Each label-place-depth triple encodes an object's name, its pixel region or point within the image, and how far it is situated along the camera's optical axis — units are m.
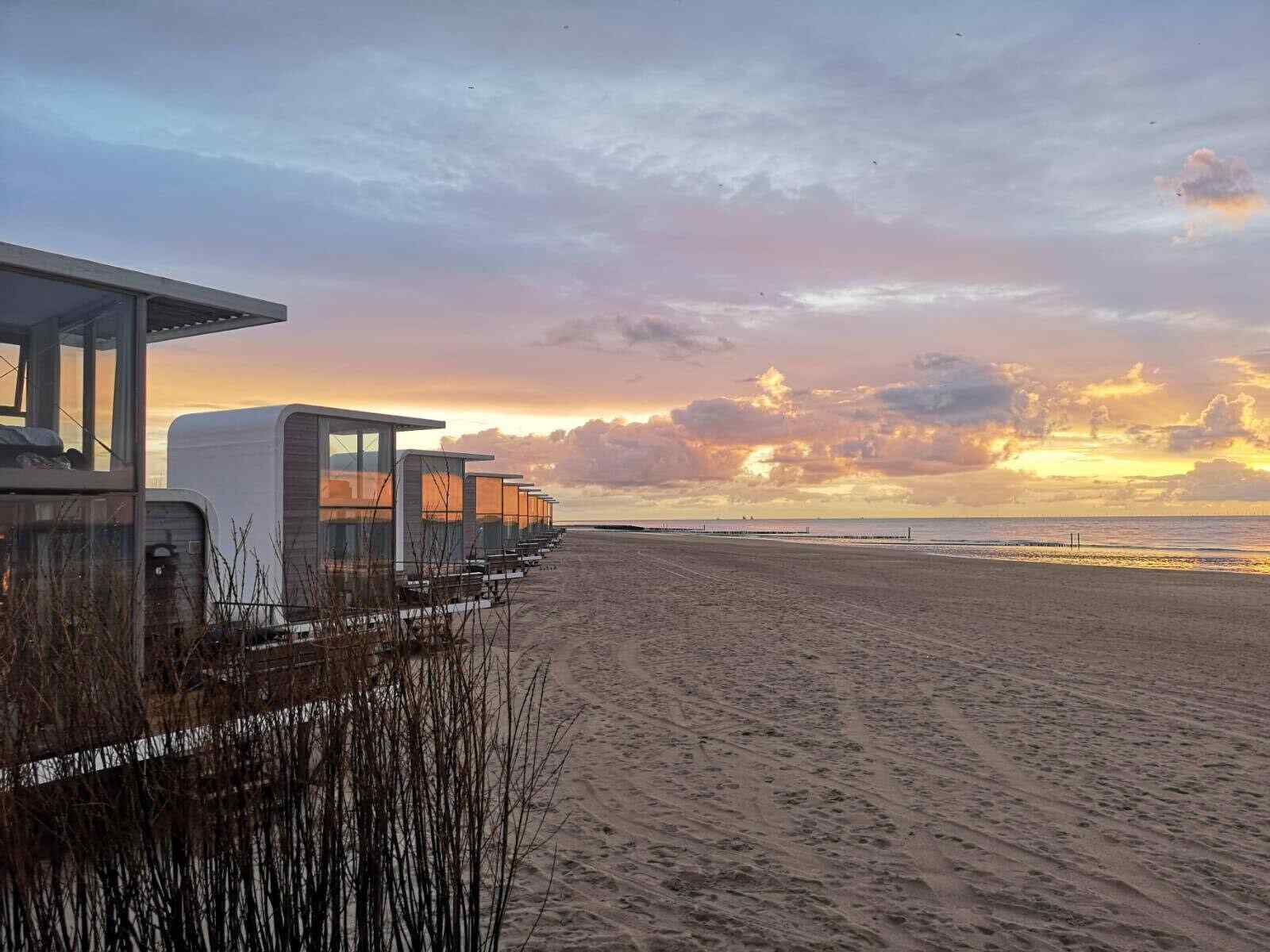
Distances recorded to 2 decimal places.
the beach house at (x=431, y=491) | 19.08
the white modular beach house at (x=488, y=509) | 25.03
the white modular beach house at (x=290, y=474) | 11.62
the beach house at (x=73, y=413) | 5.34
